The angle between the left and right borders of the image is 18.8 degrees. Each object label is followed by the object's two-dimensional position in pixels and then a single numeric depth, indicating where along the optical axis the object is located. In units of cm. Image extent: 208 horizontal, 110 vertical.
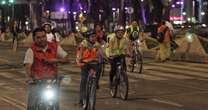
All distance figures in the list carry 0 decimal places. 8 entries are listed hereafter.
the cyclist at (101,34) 1832
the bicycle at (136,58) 2188
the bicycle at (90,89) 1219
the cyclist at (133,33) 2247
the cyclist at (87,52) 1252
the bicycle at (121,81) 1455
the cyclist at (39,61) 919
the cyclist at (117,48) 1491
